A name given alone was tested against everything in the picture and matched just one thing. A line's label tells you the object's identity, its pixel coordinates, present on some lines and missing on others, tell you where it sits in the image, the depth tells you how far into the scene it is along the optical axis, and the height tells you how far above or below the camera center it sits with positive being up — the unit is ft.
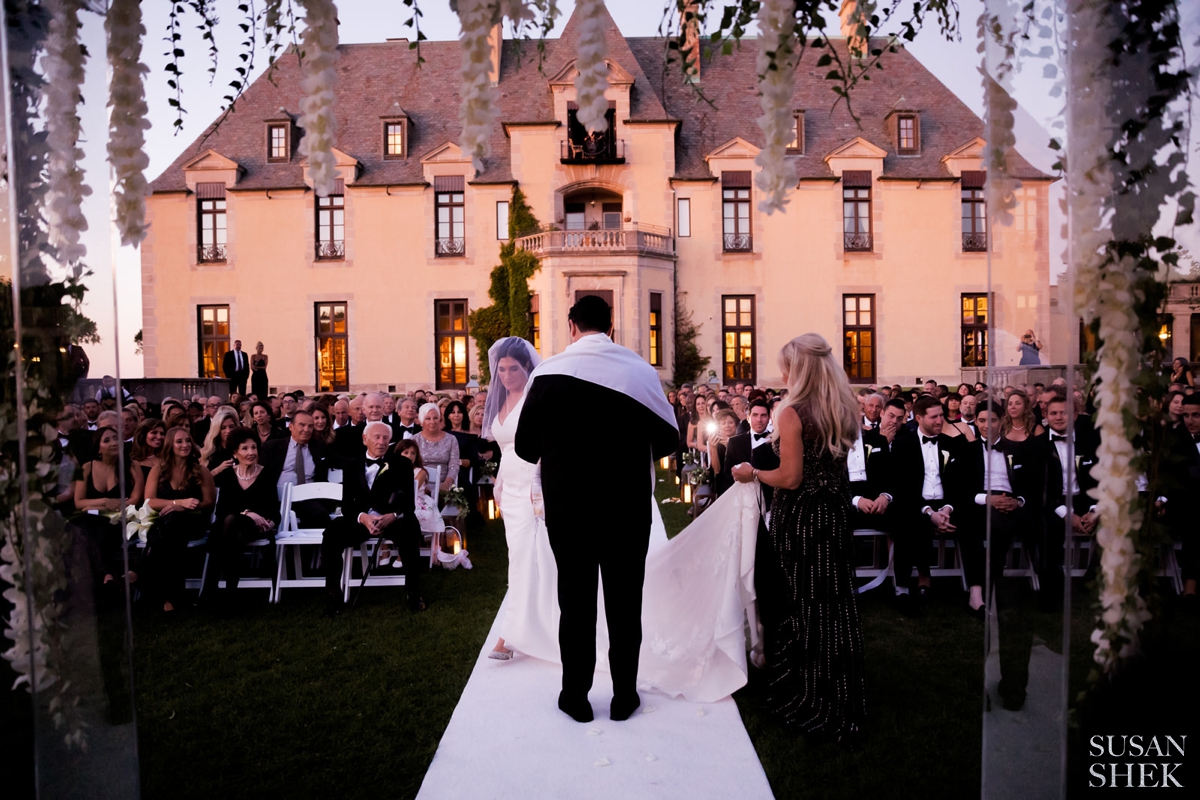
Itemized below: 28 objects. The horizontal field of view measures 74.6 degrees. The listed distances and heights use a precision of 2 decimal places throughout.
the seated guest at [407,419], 31.22 -2.10
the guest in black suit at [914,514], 19.88 -3.87
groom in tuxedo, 12.62 -2.06
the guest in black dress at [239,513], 20.25 -3.76
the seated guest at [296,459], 23.91 -2.71
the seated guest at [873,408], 28.86 -1.67
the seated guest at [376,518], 20.16 -3.91
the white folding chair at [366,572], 20.72 -5.36
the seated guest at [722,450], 19.62 -2.38
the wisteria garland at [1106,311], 7.38 +0.46
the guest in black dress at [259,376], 67.72 -0.39
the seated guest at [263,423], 30.96 -2.08
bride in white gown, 13.91 -4.26
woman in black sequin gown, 12.34 -2.93
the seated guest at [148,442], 21.95 -1.94
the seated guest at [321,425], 25.53 -1.78
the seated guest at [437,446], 27.04 -2.67
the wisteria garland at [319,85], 7.61 +2.77
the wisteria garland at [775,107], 7.78 +2.59
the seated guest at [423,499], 23.46 -3.93
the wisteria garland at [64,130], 7.55 +2.36
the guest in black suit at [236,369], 66.59 +0.24
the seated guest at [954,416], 26.61 -2.34
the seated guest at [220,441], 22.74 -2.17
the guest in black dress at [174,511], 20.03 -3.59
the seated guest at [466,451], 31.35 -3.45
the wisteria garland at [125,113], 7.84 +2.60
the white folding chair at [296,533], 20.84 -4.45
